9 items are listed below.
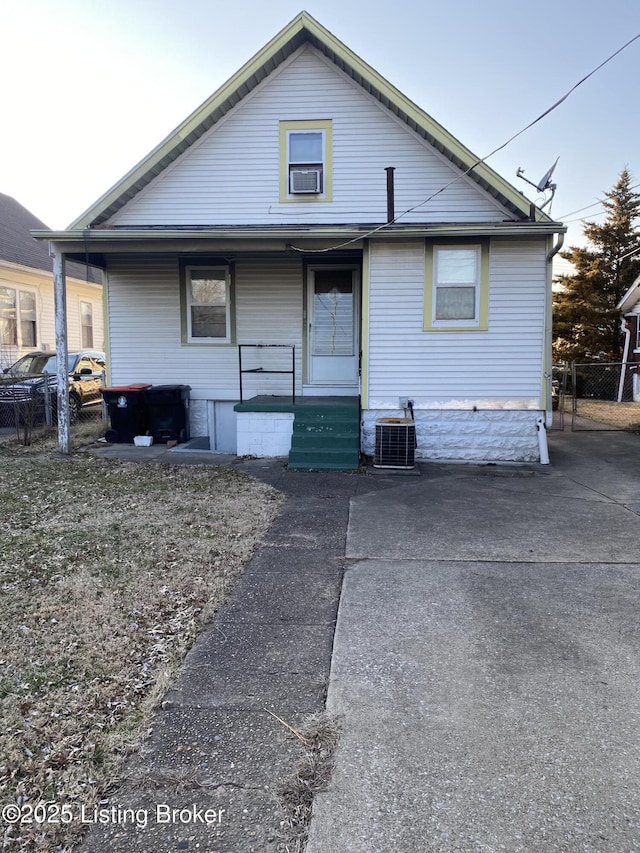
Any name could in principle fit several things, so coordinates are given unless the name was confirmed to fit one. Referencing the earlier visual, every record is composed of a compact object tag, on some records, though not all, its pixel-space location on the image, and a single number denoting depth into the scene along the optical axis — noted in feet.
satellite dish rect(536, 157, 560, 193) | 29.48
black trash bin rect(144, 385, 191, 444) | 35.12
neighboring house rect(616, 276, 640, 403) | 70.38
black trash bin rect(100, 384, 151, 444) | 34.86
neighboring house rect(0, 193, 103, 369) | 58.65
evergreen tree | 83.05
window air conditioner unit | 34.09
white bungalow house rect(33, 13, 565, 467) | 30.37
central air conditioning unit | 28.45
